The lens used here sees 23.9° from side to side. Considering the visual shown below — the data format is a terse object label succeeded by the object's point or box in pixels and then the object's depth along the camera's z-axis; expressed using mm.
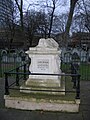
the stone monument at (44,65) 6633
